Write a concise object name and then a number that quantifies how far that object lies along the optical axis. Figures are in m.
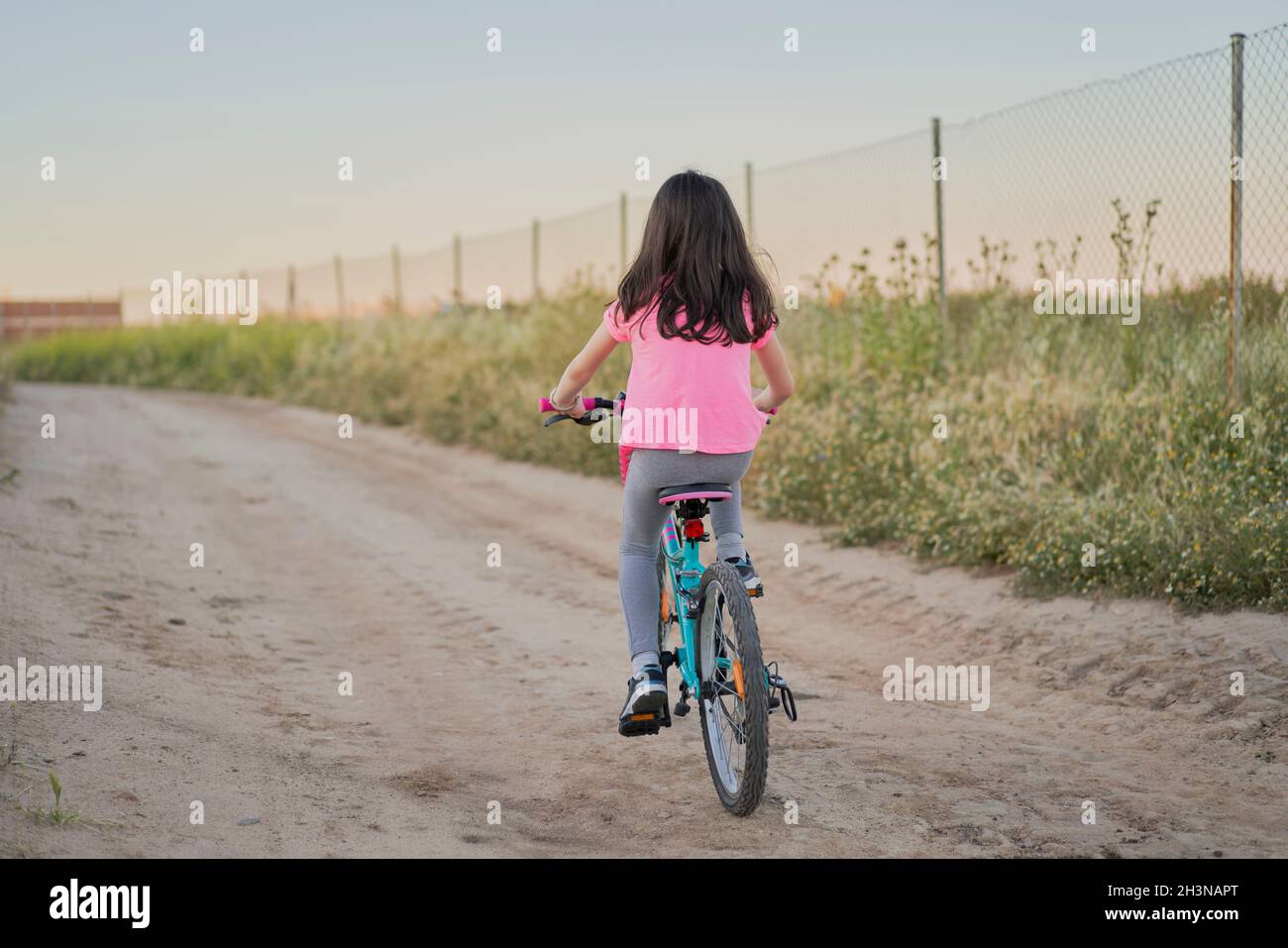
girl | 4.15
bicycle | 4.01
